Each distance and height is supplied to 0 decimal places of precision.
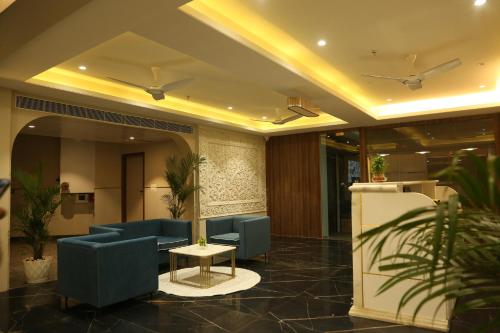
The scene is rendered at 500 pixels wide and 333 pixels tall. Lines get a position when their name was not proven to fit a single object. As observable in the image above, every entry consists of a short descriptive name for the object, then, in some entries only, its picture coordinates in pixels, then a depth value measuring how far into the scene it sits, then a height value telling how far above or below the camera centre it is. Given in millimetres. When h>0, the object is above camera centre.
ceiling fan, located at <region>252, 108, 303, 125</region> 7060 +1358
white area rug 4840 -1429
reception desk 3602 -922
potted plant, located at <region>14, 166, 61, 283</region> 5309 -437
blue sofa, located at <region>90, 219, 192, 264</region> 6043 -826
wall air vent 5426 +1300
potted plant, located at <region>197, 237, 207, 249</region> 5438 -873
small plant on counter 4548 +183
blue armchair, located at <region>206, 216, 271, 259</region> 6297 -909
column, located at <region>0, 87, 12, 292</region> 5004 +449
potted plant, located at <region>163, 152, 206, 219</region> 7535 +118
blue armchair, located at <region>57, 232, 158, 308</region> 4020 -976
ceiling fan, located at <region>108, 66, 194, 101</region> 4848 +1416
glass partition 7758 +937
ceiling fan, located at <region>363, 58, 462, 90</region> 4417 +1458
